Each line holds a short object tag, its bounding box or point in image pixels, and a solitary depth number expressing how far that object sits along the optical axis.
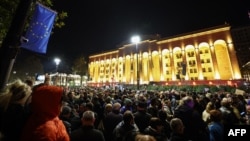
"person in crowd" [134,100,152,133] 5.13
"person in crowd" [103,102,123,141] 5.17
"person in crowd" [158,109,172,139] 4.77
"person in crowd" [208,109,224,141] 4.17
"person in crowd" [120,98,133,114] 6.81
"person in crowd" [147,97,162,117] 5.93
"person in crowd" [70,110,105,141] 3.26
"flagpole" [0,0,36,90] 3.83
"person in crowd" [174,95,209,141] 4.75
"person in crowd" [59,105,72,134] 4.50
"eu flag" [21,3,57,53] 5.58
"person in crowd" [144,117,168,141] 3.50
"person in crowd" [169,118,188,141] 3.40
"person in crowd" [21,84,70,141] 2.14
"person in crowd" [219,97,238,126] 4.97
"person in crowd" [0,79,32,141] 2.27
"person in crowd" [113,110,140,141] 3.77
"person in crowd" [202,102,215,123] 5.54
